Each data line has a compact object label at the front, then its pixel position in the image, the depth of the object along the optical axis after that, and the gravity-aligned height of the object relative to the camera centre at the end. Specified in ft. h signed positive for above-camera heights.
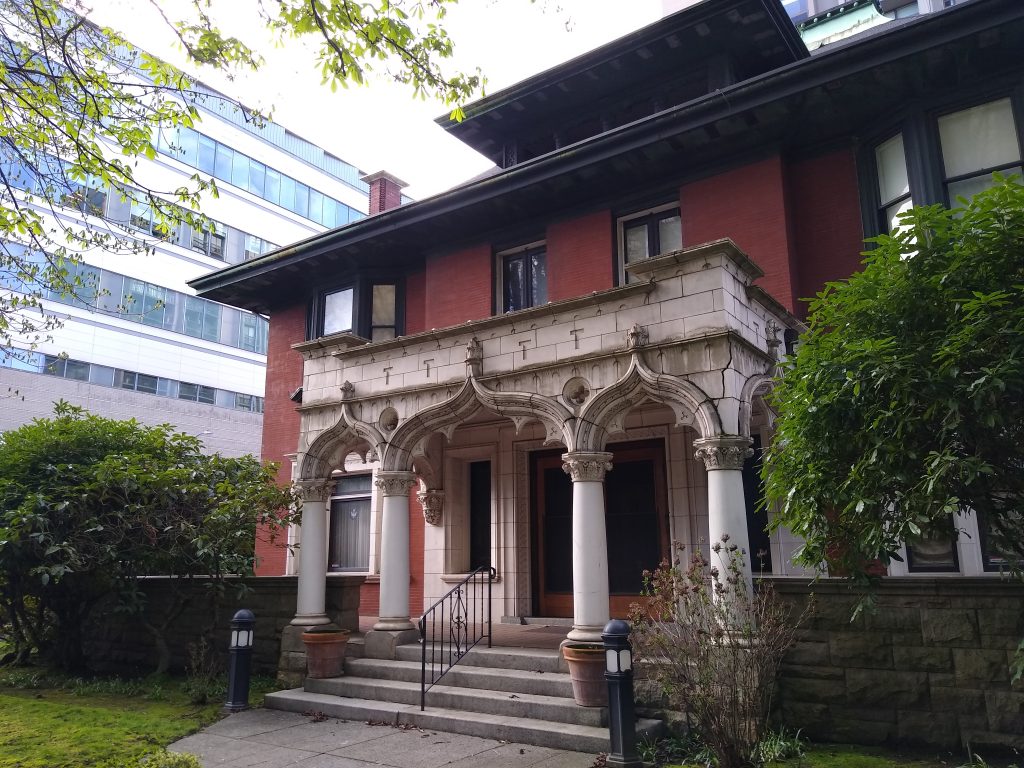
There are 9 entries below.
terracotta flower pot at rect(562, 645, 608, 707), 26.48 -3.57
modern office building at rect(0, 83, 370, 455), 101.09 +36.09
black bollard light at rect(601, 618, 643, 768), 23.04 -3.75
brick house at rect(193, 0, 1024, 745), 29.60 +13.91
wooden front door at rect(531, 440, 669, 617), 39.55 +2.25
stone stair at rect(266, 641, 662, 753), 25.99 -4.78
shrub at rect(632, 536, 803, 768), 21.58 -2.32
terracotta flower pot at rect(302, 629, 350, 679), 34.14 -3.49
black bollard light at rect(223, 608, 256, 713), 33.09 -3.70
